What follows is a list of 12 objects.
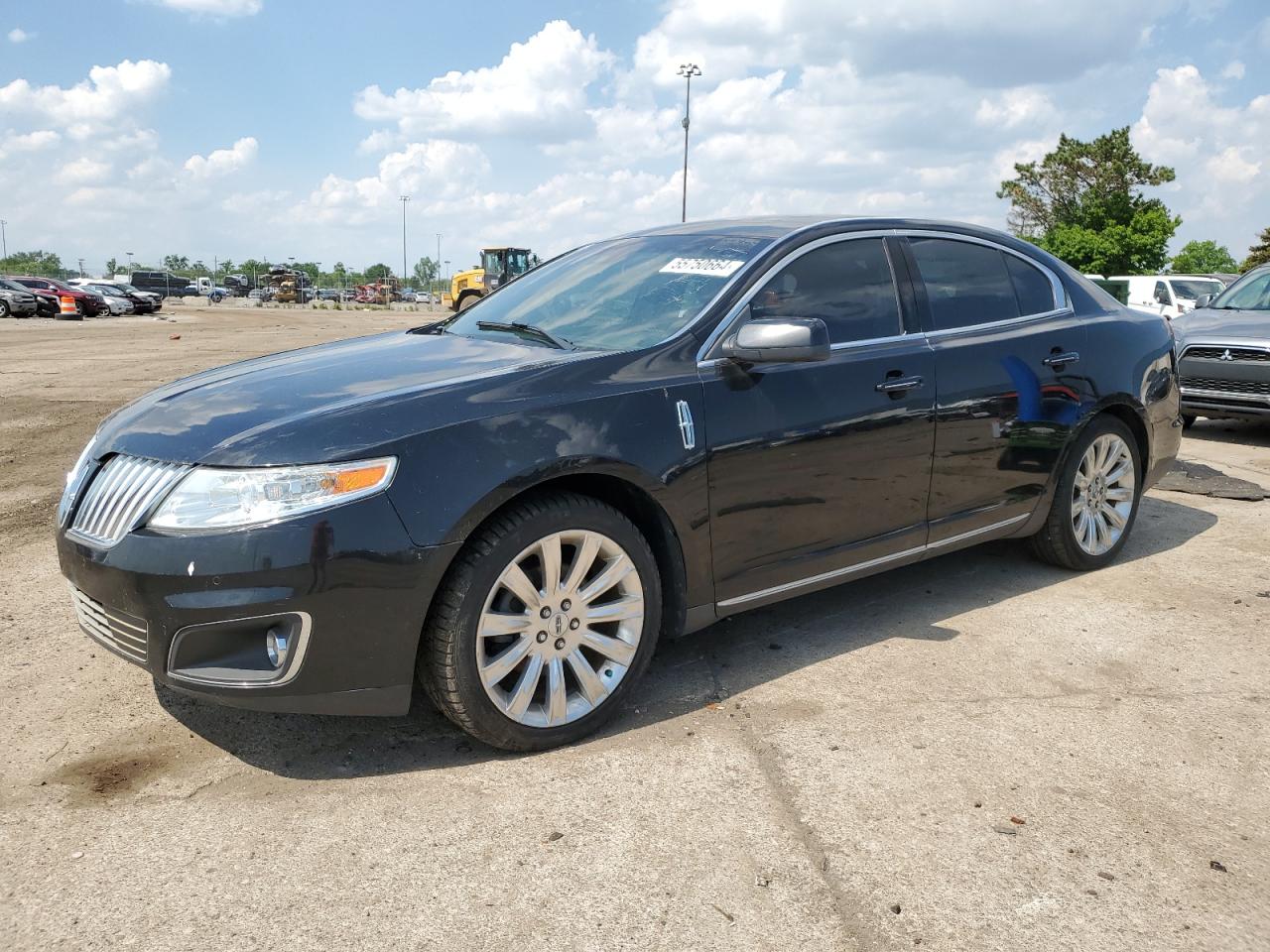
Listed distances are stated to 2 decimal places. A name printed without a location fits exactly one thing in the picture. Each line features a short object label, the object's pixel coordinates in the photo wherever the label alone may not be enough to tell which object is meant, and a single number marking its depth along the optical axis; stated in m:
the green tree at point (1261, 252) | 71.19
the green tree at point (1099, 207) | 47.53
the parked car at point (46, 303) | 38.03
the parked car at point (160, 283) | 58.00
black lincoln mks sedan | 2.78
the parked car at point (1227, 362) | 8.61
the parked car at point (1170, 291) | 18.81
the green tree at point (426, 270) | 156.09
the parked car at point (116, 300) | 41.67
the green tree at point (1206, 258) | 109.44
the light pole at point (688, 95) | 48.66
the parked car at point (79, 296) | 38.75
